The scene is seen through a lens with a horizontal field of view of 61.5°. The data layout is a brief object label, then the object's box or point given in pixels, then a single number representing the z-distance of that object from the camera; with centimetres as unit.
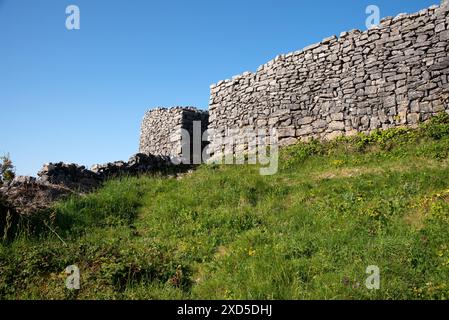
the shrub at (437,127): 1177
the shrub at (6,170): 1222
